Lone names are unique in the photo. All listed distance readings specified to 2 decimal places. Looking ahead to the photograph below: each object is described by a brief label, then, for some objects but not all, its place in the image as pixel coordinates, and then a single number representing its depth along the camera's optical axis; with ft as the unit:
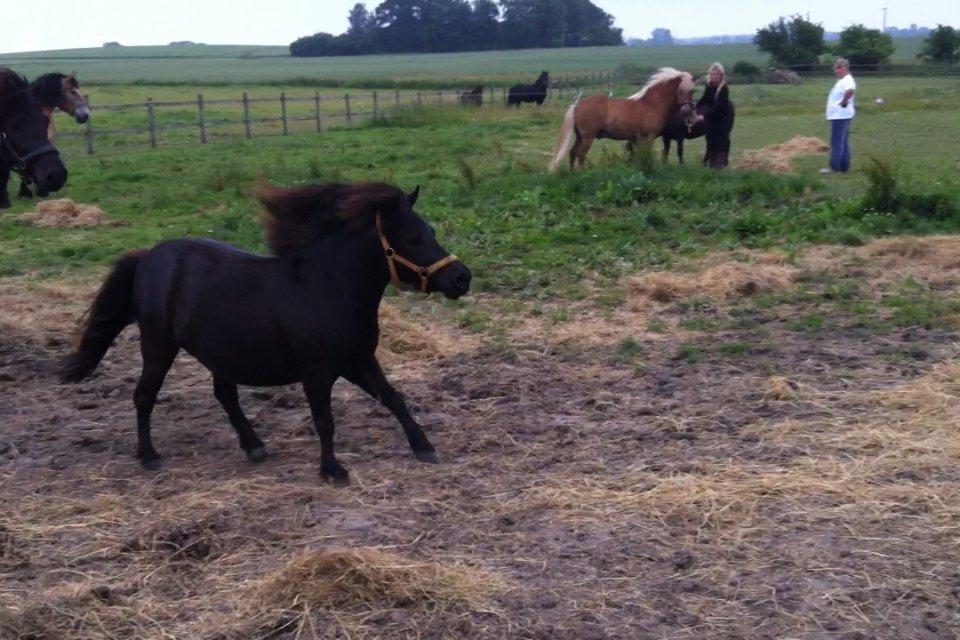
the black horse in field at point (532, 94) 126.11
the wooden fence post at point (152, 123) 81.66
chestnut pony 53.06
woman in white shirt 50.11
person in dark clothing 51.21
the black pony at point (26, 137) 26.50
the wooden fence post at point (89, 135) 76.35
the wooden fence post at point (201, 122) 86.53
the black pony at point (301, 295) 17.84
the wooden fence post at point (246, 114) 90.77
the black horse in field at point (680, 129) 53.01
